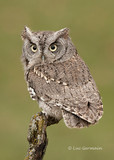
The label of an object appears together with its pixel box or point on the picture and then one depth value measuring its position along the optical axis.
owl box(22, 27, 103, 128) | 9.02
